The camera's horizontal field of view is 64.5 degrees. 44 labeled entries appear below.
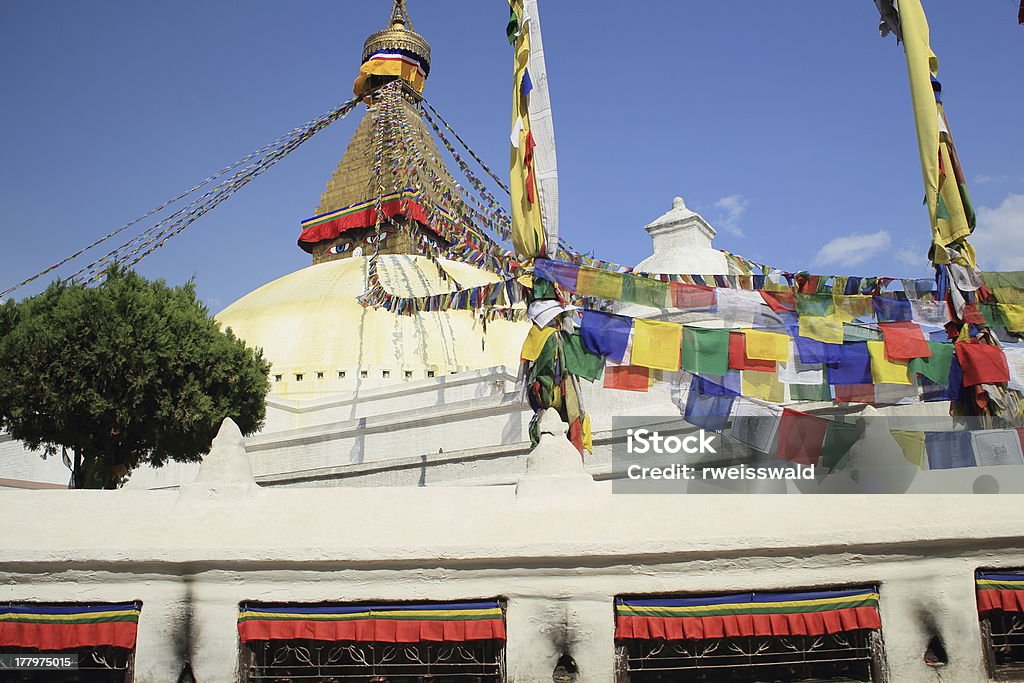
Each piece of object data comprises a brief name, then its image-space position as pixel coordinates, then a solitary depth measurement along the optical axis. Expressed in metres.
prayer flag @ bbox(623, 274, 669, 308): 11.11
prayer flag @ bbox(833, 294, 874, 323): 10.48
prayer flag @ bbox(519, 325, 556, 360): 10.55
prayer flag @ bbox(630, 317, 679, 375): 10.05
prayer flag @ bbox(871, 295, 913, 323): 10.54
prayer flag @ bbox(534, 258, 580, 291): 10.88
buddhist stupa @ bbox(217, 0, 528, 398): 25.45
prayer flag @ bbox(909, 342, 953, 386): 9.75
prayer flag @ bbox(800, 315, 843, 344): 10.13
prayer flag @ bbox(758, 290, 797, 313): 10.55
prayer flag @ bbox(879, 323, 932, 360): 9.70
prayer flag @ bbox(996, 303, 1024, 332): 10.30
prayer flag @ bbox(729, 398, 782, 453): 10.69
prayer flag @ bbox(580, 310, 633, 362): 10.31
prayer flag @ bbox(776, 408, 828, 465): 9.61
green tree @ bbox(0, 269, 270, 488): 14.22
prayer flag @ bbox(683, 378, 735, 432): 10.09
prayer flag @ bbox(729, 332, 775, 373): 9.93
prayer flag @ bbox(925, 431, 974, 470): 8.97
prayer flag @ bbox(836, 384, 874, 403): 9.95
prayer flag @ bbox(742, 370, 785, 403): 9.89
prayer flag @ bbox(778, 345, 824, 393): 10.02
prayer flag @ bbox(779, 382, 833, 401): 9.95
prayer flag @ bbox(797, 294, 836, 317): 10.44
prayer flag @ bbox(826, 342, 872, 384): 9.82
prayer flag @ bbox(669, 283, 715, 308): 10.90
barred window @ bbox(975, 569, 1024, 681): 4.71
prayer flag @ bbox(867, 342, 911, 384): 9.70
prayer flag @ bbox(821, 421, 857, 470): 9.26
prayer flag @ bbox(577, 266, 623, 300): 10.95
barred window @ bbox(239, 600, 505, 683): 4.69
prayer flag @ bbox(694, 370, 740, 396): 9.95
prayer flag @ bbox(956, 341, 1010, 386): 9.54
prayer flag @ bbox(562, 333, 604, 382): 10.43
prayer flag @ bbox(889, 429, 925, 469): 8.88
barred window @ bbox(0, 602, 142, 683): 4.84
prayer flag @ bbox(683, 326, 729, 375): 9.92
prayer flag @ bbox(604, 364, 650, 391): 10.17
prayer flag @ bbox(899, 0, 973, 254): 10.30
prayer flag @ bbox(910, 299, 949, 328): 10.22
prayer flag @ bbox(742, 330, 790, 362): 9.95
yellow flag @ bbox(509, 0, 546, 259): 11.20
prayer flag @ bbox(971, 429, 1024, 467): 8.80
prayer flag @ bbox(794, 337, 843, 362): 9.98
